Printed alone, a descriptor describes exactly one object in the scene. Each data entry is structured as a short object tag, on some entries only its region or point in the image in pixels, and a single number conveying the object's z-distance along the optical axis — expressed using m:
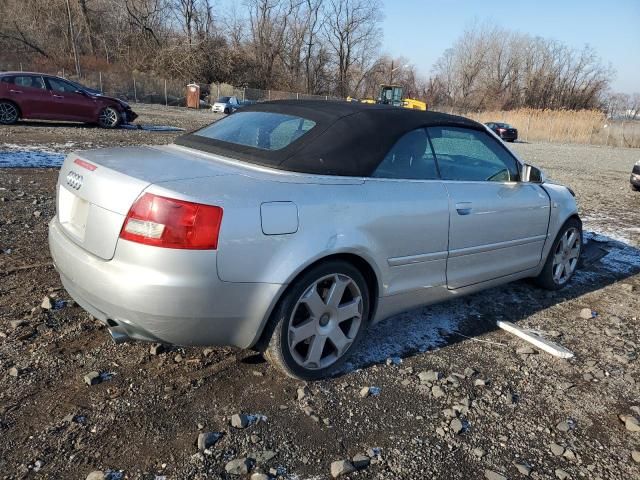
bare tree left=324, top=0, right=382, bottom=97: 73.62
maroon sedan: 14.05
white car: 38.28
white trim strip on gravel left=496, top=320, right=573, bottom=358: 3.49
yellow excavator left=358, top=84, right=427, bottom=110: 44.44
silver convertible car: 2.37
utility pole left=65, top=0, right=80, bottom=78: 43.88
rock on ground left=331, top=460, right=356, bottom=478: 2.24
